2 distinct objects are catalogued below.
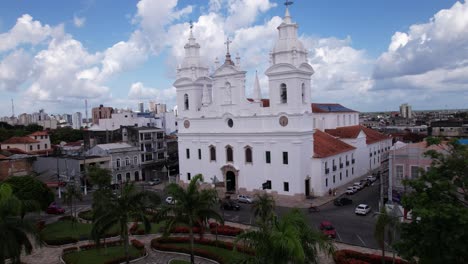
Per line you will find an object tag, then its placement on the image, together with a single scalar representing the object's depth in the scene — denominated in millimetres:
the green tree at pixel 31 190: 30516
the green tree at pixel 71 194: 31820
